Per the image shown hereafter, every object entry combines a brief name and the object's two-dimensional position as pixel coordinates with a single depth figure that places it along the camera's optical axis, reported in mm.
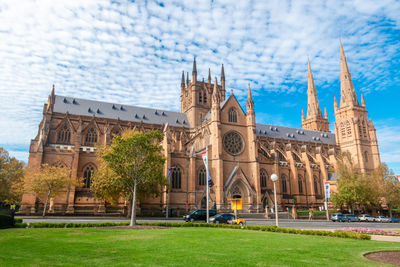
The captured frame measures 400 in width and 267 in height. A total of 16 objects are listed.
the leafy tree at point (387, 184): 56888
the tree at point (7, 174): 56062
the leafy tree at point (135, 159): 28234
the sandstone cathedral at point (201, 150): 48562
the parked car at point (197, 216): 34500
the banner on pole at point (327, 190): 48866
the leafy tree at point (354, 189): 54719
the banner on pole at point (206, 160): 32253
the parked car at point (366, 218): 49350
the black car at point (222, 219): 31719
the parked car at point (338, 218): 46212
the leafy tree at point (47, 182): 39438
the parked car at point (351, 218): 46731
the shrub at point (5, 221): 19703
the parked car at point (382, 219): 50981
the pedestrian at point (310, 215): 49997
